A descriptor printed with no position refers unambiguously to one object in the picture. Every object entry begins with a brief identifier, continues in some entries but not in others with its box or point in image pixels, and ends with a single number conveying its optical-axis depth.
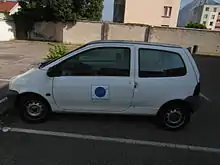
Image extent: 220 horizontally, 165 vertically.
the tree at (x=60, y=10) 22.41
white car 4.20
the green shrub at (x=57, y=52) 8.67
